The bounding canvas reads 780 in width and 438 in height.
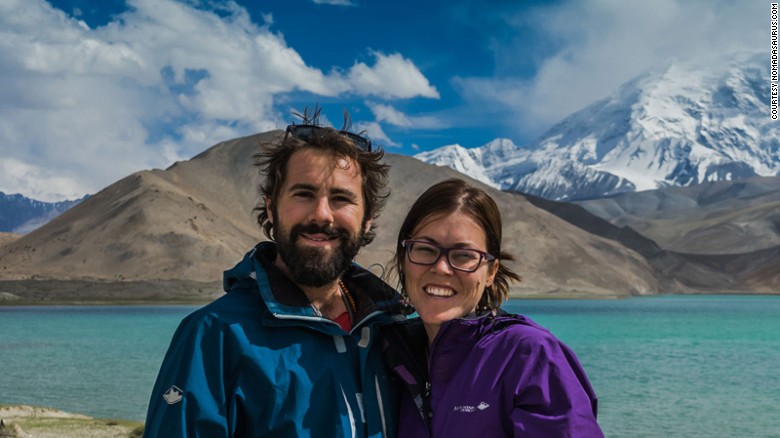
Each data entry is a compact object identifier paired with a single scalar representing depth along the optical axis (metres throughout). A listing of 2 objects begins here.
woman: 3.25
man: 3.45
